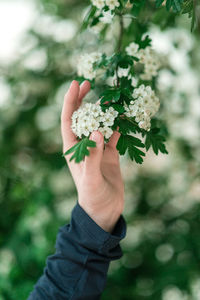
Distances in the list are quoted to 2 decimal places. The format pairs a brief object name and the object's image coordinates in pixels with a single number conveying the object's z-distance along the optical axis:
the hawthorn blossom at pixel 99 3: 0.88
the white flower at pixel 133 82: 1.00
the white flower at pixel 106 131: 0.77
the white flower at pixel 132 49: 1.02
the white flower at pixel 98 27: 1.18
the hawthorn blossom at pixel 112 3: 0.87
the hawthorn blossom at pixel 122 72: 0.97
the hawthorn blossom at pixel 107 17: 0.96
